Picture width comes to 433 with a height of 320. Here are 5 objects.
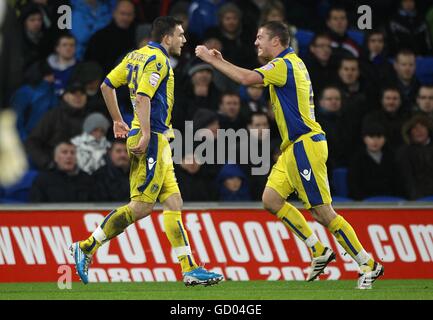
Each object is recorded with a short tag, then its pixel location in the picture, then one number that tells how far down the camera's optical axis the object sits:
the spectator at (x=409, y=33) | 13.68
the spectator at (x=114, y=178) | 11.93
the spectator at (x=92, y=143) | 12.14
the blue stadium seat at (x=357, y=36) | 13.73
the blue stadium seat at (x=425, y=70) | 13.45
